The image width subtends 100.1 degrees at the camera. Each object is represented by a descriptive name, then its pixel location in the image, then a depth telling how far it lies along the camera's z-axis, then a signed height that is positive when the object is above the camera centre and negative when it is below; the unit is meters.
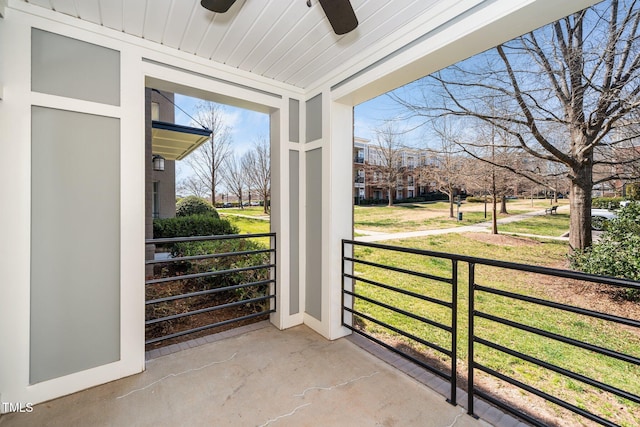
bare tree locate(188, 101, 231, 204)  6.39 +1.58
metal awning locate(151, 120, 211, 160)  4.07 +1.35
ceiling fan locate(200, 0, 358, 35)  1.16 +0.93
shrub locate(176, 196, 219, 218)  6.36 +0.24
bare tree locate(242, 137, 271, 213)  5.05 +1.07
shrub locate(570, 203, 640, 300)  2.24 -0.31
